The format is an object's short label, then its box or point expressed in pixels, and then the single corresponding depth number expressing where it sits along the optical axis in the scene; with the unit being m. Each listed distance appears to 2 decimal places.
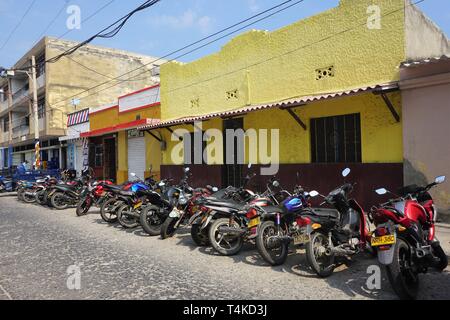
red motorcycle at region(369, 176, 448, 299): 3.75
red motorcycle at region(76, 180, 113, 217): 10.30
